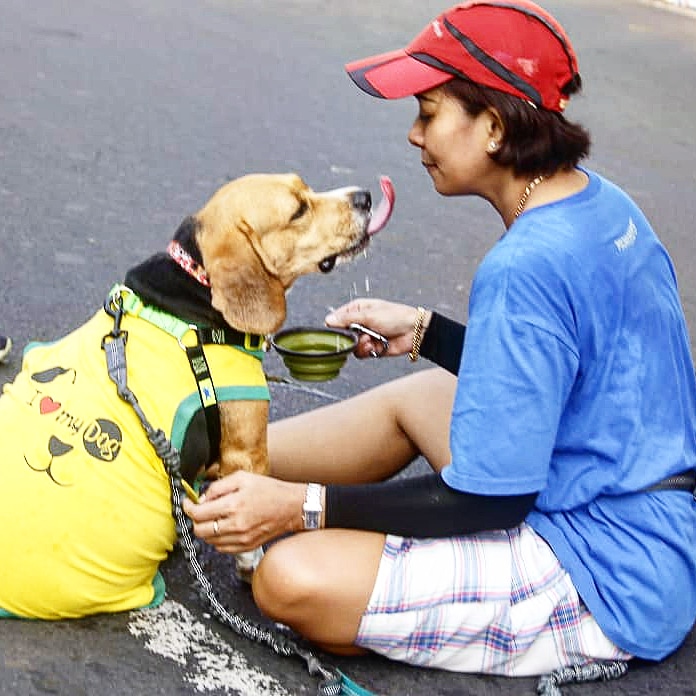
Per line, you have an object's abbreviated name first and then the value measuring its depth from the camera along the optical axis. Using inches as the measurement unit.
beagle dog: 118.6
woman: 112.6
